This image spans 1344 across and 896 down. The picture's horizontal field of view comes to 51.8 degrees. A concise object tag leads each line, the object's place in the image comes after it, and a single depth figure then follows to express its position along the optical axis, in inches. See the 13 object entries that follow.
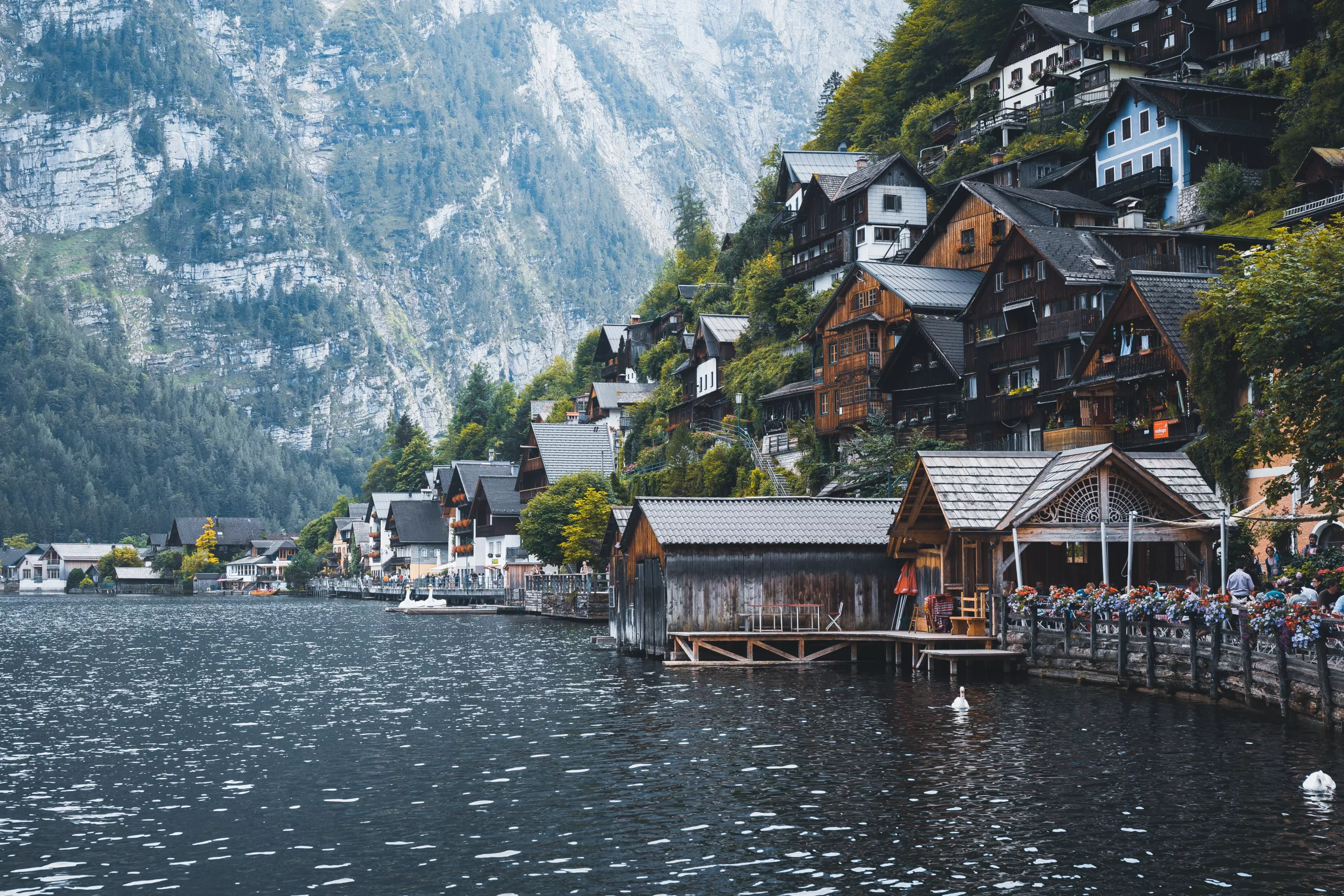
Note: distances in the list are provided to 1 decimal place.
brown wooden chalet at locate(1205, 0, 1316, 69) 3494.1
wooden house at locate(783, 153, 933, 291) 3892.7
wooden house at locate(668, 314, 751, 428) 4271.7
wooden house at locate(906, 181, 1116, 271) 3168.6
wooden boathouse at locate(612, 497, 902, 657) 2137.1
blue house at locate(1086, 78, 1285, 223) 3265.3
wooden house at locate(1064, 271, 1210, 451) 2271.2
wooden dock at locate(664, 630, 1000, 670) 2080.5
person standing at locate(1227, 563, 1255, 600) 1520.7
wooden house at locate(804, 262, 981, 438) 3132.4
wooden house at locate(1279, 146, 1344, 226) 2679.6
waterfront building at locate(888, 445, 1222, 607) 1803.6
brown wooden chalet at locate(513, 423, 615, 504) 5113.2
